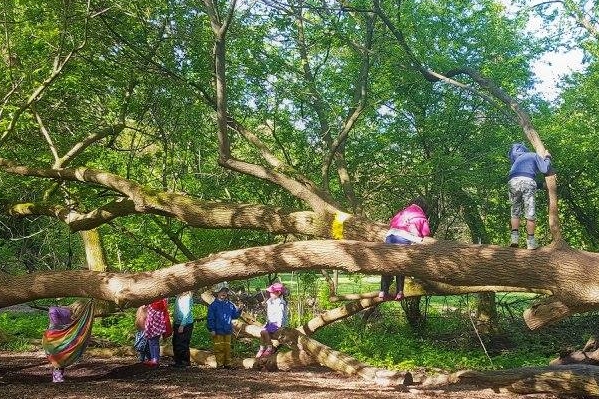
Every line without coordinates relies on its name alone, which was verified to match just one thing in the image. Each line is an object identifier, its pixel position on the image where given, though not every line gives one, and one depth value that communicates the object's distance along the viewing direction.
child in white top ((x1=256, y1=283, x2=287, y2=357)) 10.41
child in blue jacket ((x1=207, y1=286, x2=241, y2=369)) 10.02
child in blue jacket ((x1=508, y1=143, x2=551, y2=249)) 6.62
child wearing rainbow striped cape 7.95
